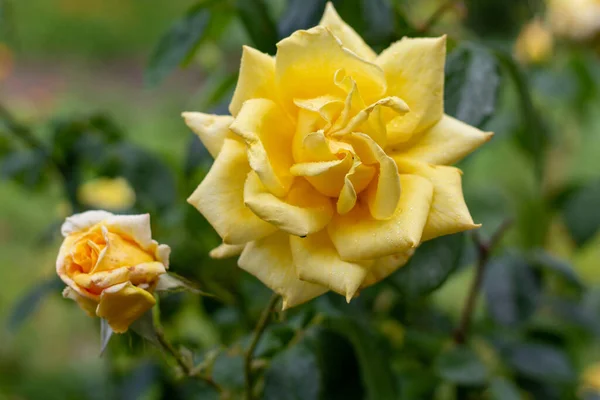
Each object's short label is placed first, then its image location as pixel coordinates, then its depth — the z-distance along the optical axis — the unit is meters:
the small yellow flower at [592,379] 1.02
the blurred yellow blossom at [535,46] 1.23
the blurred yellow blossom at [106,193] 1.01
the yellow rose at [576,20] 1.20
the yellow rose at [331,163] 0.62
